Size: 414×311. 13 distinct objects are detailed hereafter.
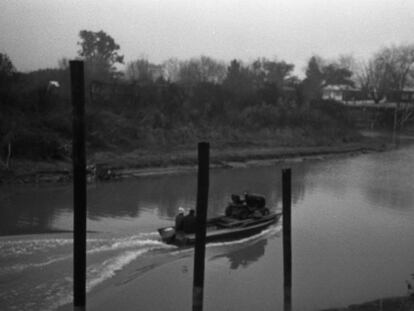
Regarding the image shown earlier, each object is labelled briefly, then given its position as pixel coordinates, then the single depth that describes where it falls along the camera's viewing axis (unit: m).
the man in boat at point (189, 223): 17.36
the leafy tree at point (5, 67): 37.09
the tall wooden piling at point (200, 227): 8.19
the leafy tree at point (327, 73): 89.21
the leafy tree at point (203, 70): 69.69
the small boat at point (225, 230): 17.16
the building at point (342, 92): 93.80
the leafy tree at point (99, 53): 51.88
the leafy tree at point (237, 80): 62.47
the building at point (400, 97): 84.00
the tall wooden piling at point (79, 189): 7.12
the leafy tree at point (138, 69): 63.96
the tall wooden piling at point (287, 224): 11.35
